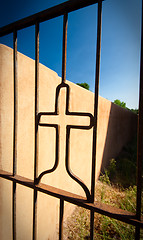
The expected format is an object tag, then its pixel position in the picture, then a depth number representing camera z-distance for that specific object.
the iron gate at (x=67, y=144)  0.54
